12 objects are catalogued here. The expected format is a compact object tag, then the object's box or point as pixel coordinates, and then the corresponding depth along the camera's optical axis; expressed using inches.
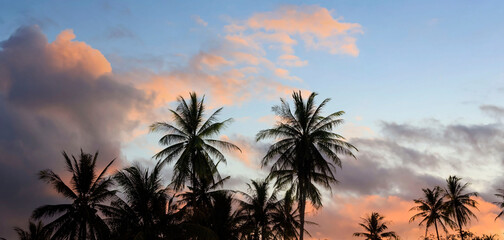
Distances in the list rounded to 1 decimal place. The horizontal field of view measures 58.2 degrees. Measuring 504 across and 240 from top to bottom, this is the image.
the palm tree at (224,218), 1555.1
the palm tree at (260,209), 1785.2
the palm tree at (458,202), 2539.4
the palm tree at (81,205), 1267.2
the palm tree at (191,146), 1390.3
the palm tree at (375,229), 2716.5
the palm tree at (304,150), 1465.3
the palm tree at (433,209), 2581.2
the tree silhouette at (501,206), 2254.7
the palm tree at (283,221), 1865.2
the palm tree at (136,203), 1332.4
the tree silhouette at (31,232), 1889.8
